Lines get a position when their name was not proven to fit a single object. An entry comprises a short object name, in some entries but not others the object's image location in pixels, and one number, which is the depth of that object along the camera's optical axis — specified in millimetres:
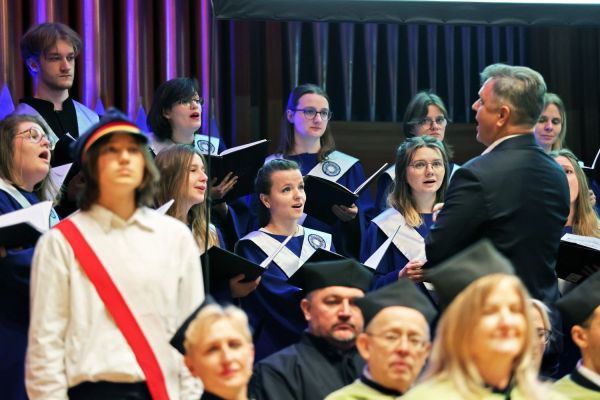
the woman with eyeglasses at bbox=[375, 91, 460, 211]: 12710
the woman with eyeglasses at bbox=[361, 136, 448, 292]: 11224
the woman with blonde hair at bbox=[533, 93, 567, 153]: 12367
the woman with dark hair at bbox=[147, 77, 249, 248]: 11851
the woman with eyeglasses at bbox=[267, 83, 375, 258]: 12212
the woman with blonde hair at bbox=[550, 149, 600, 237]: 11114
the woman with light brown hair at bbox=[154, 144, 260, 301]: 10093
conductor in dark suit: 8381
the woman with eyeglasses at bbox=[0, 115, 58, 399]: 8348
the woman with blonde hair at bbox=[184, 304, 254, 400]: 6798
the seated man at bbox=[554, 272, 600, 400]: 7928
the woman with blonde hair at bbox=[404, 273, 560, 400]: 6416
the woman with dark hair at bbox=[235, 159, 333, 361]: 10397
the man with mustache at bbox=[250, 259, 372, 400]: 8781
